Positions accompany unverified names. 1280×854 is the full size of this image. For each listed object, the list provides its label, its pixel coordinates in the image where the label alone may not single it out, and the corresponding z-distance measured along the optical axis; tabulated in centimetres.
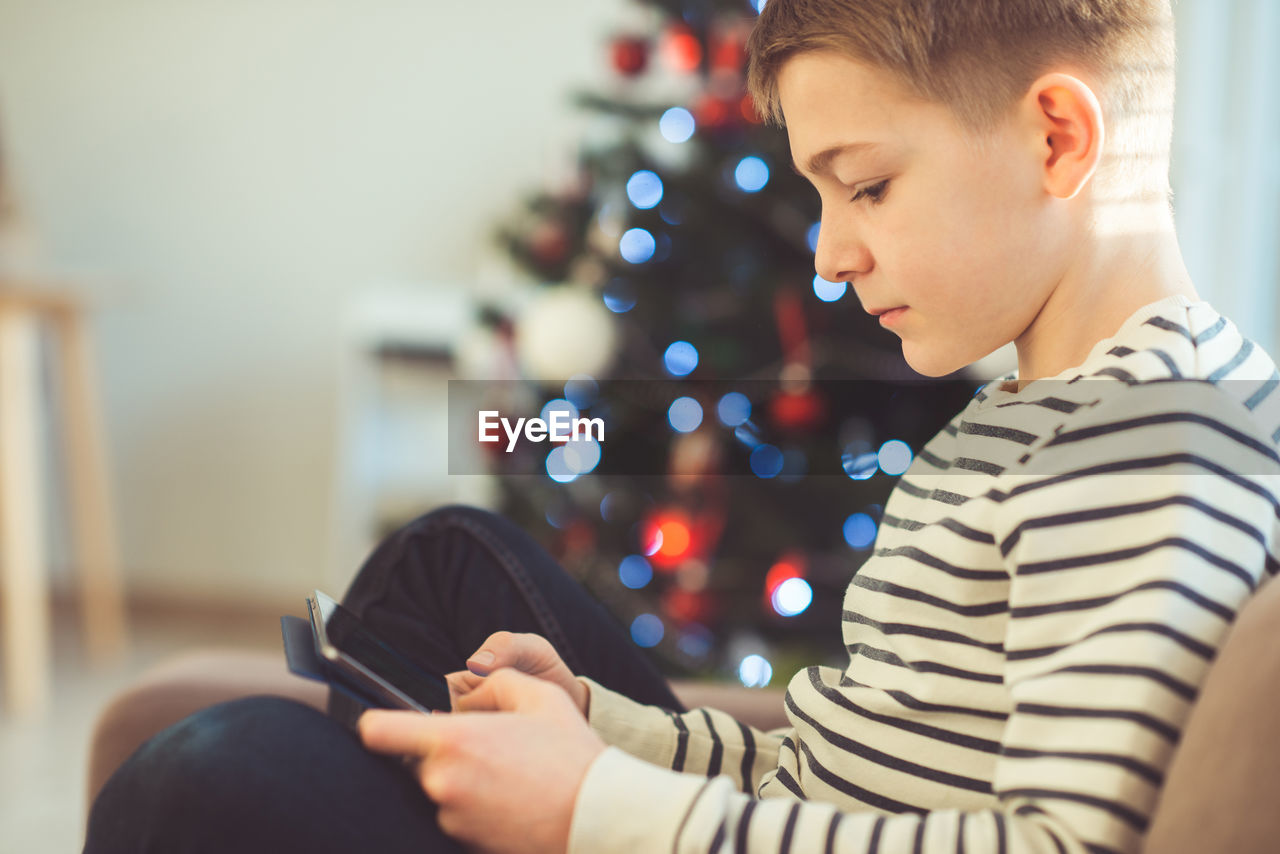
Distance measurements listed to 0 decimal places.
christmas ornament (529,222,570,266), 186
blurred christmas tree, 161
